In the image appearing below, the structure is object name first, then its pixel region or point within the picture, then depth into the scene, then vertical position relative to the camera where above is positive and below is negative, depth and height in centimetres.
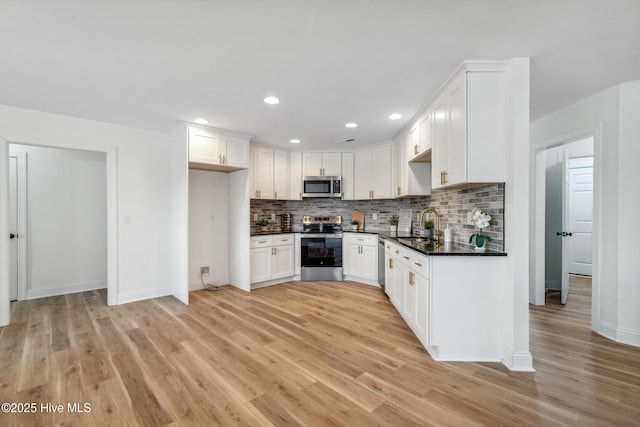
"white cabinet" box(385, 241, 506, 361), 229 -81
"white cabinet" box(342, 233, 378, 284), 461 -79
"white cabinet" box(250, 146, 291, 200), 478 +66
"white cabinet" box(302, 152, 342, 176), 520 +88
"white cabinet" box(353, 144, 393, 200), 471 +67
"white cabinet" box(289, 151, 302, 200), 523 +68
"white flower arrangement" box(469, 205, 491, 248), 238 -10
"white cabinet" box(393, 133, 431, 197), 386 +50
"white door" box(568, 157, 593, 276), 536 -4
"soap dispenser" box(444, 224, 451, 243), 315 -28
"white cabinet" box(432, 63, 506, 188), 226 +75
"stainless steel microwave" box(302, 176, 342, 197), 510 +46
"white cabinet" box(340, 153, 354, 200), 515 +65
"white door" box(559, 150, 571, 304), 374 -26
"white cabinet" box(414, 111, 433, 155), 296 +88
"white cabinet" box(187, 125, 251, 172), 378 +89
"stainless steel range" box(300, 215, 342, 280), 495 -82
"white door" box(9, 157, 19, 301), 388 -28
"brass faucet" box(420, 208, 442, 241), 351 -19
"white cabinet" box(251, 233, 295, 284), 453 -80
